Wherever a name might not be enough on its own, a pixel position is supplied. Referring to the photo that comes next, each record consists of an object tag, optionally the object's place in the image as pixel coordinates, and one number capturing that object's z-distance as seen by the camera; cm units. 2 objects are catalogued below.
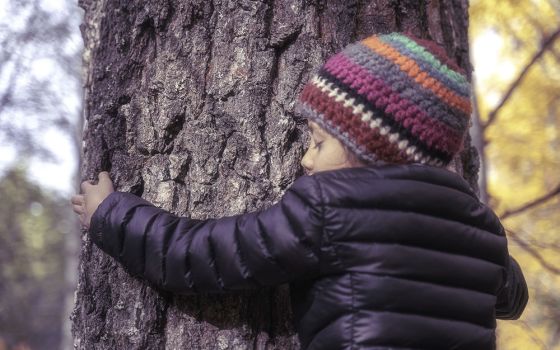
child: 128
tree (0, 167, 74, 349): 988
